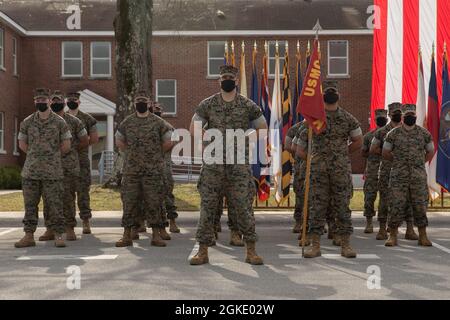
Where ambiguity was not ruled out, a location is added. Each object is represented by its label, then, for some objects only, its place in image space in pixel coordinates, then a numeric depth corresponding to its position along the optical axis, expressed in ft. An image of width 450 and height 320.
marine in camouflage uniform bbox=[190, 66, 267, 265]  27.12
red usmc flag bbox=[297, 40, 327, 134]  28.35
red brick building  103.71
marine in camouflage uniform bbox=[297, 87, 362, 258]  28.99
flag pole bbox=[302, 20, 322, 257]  29.12
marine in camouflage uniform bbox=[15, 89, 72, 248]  32.32
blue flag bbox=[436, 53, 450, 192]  48.34
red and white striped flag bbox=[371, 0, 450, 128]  54.75
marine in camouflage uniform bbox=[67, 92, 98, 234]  36.86
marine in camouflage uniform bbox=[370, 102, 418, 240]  34.99
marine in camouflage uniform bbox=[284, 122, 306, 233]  36.88
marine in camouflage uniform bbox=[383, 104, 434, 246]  32.60
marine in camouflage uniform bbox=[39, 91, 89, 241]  35.35
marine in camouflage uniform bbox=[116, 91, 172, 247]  32.50
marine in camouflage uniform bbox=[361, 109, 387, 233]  38.29
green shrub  78.74
